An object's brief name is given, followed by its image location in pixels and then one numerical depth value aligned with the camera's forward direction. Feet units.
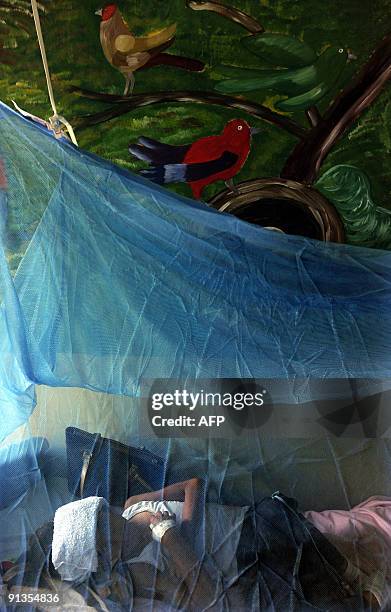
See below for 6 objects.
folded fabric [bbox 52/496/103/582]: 4.30
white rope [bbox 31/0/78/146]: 4.71
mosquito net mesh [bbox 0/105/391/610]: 4.36
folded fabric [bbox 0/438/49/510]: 4.56
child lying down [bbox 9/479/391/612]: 4.31
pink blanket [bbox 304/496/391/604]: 4.52
